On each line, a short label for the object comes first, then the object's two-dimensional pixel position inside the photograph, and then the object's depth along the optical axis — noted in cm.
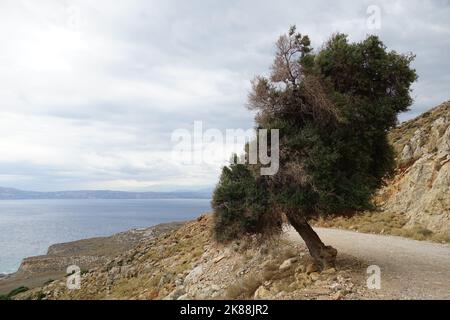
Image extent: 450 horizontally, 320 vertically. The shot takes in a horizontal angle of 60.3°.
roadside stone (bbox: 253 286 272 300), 1299
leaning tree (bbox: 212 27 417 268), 1281
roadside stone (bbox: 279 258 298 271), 1518
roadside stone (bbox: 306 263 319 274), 1370
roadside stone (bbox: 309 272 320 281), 1287
